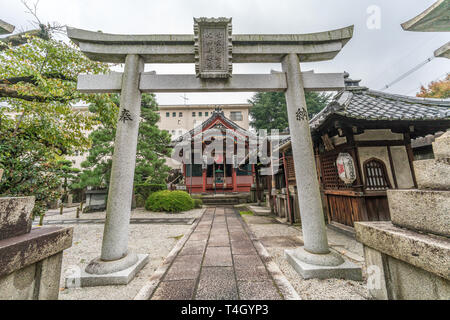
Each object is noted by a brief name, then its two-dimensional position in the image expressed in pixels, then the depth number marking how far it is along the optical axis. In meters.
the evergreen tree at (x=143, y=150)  10.12
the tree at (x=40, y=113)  3.83
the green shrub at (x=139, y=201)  12.04
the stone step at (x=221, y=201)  13.29
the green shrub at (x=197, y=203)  11.44
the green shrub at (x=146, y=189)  12.10
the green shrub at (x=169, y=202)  9.87
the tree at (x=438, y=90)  16.52
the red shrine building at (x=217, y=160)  14.99
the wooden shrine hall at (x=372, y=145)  4.67
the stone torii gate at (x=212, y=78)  3.18
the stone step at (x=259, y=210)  8.95
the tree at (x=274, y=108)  24.78
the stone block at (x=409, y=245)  1.31
